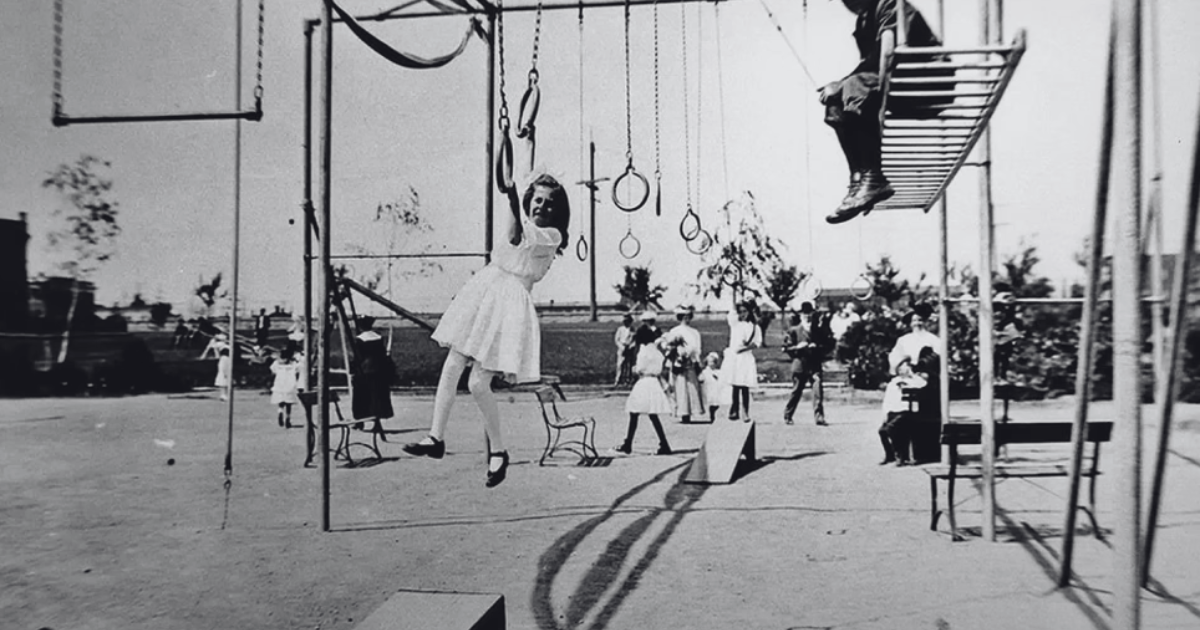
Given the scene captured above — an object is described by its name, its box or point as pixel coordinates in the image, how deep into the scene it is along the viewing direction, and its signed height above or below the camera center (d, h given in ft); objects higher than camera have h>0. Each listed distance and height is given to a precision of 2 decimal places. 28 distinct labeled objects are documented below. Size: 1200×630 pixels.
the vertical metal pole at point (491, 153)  25.61 +4.53
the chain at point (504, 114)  15.85 +3.44
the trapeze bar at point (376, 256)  25.52 +1.94
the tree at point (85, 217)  34.22 +4.12
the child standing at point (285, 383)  48.26 -2.67
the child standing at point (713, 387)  49.85 -2.87
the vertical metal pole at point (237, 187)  20.57 +2.94
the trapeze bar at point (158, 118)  20.29 +4.41
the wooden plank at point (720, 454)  31.71 -4.04
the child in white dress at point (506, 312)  16.78 +0.28
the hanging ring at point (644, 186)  24.02 +3.54
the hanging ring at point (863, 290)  57.82 +2.37
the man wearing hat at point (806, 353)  45.57 -1.04
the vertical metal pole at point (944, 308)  25.96 +0.59
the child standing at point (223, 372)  66.18 -2.94
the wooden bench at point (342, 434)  27.32 -4.02
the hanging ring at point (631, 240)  32.48 +2.84
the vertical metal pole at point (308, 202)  29.19 +3.76
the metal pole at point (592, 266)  50.54 +3.79
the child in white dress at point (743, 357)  47.37 -1.30
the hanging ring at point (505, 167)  15.94 +2.62
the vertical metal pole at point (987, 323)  21.88 +0.17
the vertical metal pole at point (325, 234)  24.17 +2.27
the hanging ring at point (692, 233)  32.91 +3.37
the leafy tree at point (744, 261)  71.15 +4.96
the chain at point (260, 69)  18.92 +5.28
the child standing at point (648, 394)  38.59 -2.51
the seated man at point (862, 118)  15.29 +3.30
